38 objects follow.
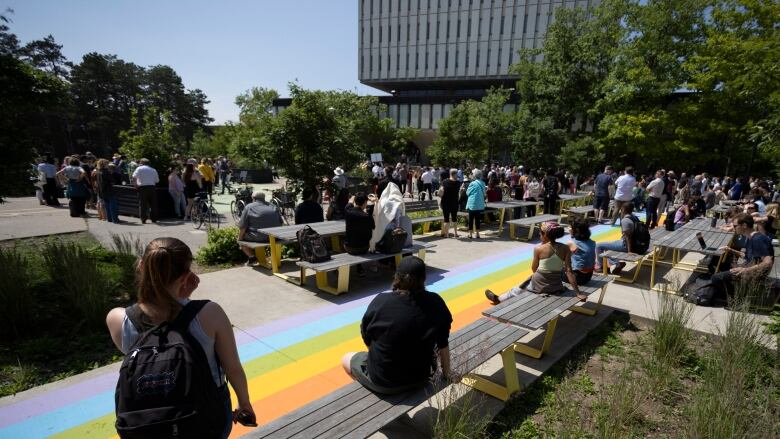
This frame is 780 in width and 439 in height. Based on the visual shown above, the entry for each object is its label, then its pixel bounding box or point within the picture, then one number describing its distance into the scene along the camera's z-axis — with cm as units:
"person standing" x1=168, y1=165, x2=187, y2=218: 1239
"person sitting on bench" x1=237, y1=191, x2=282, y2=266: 759
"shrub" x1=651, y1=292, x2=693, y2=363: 421
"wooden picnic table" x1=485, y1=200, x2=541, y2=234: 1185
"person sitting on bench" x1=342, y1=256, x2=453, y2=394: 283
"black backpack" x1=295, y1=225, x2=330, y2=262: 638
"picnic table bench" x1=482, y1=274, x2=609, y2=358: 412
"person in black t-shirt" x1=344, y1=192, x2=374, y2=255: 670
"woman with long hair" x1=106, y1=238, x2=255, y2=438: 187
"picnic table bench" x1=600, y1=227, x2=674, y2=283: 707
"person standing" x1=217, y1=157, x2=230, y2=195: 2089
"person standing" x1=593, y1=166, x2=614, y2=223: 1331
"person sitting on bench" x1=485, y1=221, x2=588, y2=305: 492
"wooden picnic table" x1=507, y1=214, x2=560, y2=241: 1082
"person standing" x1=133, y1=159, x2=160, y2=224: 1143
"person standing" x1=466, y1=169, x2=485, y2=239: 1045
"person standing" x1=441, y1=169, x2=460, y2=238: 1031
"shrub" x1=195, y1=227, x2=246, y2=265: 771
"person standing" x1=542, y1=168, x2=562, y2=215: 1373
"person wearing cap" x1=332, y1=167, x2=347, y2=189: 1115
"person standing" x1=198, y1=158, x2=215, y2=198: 1407
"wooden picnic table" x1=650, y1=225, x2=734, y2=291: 706
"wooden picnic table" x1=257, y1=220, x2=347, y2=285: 702
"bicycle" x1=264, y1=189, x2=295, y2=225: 1198
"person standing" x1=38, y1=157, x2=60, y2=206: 1383
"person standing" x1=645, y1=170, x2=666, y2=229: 1230
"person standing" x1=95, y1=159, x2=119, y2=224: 1134
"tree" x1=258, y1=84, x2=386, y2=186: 992
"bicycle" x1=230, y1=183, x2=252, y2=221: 1285
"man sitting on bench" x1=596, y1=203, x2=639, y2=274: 745
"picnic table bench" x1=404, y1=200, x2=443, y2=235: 1066
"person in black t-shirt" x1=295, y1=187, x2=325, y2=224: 850
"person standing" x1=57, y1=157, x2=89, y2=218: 1175
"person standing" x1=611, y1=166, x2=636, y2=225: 1170
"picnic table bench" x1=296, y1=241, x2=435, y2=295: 617
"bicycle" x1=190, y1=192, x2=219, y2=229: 1139
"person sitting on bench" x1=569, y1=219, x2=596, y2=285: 557
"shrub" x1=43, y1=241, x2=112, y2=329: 480
